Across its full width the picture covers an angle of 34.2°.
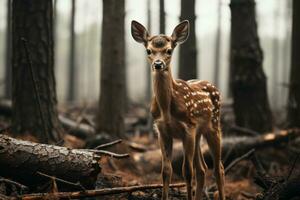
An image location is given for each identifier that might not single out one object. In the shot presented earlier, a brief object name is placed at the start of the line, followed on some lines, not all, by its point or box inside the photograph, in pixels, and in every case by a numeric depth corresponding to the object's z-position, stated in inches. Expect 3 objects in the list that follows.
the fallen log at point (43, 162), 222.8
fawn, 246.1
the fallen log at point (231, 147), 407.2
